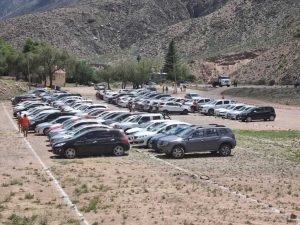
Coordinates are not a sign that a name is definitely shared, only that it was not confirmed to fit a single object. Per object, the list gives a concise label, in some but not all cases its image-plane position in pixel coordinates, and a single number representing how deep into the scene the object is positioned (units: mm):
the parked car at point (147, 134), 32469
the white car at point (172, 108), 57094
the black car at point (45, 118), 40969
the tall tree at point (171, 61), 131875
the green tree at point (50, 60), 104438
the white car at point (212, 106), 57375
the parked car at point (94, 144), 28094
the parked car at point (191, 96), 67138
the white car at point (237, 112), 52531
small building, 113144
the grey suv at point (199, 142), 28281
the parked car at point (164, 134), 29922
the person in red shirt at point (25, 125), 37406
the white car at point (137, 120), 36103
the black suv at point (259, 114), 51781
